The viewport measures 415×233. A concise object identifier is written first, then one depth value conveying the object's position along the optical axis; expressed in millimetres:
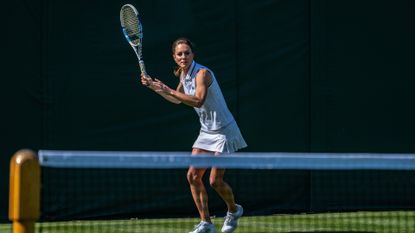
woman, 14098
